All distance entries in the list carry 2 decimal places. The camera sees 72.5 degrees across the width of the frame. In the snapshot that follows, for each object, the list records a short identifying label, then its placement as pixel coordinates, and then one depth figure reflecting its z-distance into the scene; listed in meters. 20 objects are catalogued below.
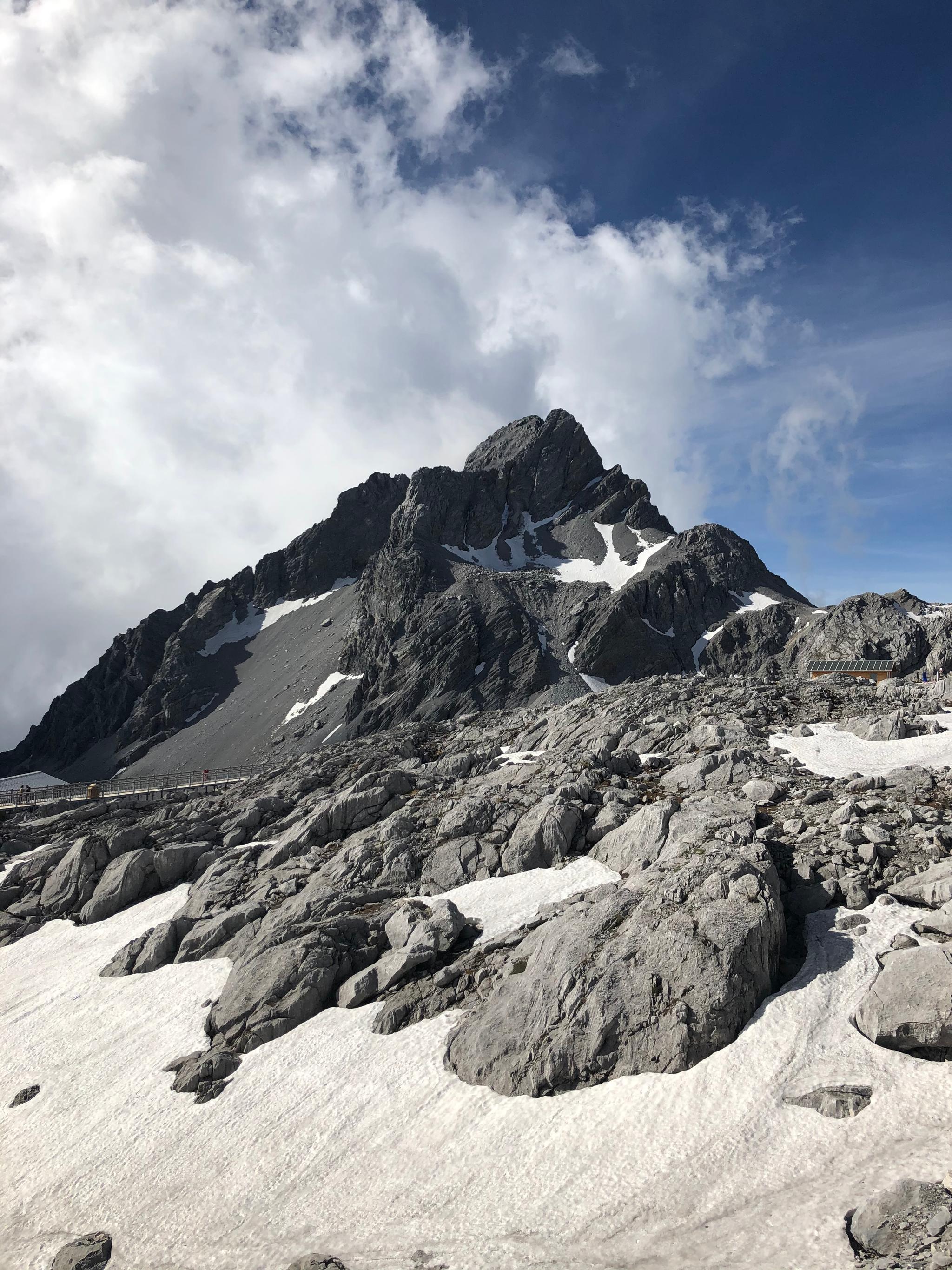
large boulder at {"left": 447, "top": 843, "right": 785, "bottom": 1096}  15.55
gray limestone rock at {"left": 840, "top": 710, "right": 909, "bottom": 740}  33.69
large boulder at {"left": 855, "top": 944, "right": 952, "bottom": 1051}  13.52
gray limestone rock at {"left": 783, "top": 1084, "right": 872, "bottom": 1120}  12.82
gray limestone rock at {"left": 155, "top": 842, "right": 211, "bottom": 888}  35.84
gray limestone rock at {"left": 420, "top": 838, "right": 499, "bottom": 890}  27.38
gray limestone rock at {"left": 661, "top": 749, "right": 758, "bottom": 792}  29.55
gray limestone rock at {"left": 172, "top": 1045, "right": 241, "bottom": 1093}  19.30
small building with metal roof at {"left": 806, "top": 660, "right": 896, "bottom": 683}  63.56
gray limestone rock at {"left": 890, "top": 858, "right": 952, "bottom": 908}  17.56
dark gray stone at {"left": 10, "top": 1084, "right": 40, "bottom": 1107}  20.84
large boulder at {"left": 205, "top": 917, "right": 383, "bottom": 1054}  20.80
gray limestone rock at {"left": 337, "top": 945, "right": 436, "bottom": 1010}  20.91
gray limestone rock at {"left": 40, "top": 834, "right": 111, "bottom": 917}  36.12
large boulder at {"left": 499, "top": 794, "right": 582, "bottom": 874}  26.89
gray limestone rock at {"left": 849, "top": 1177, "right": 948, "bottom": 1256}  10.25
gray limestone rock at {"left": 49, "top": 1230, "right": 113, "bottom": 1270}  14.51
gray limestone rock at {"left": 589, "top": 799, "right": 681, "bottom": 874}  24.42
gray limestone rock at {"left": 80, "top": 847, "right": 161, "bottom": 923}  34.59
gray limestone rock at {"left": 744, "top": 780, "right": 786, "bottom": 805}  26.59
